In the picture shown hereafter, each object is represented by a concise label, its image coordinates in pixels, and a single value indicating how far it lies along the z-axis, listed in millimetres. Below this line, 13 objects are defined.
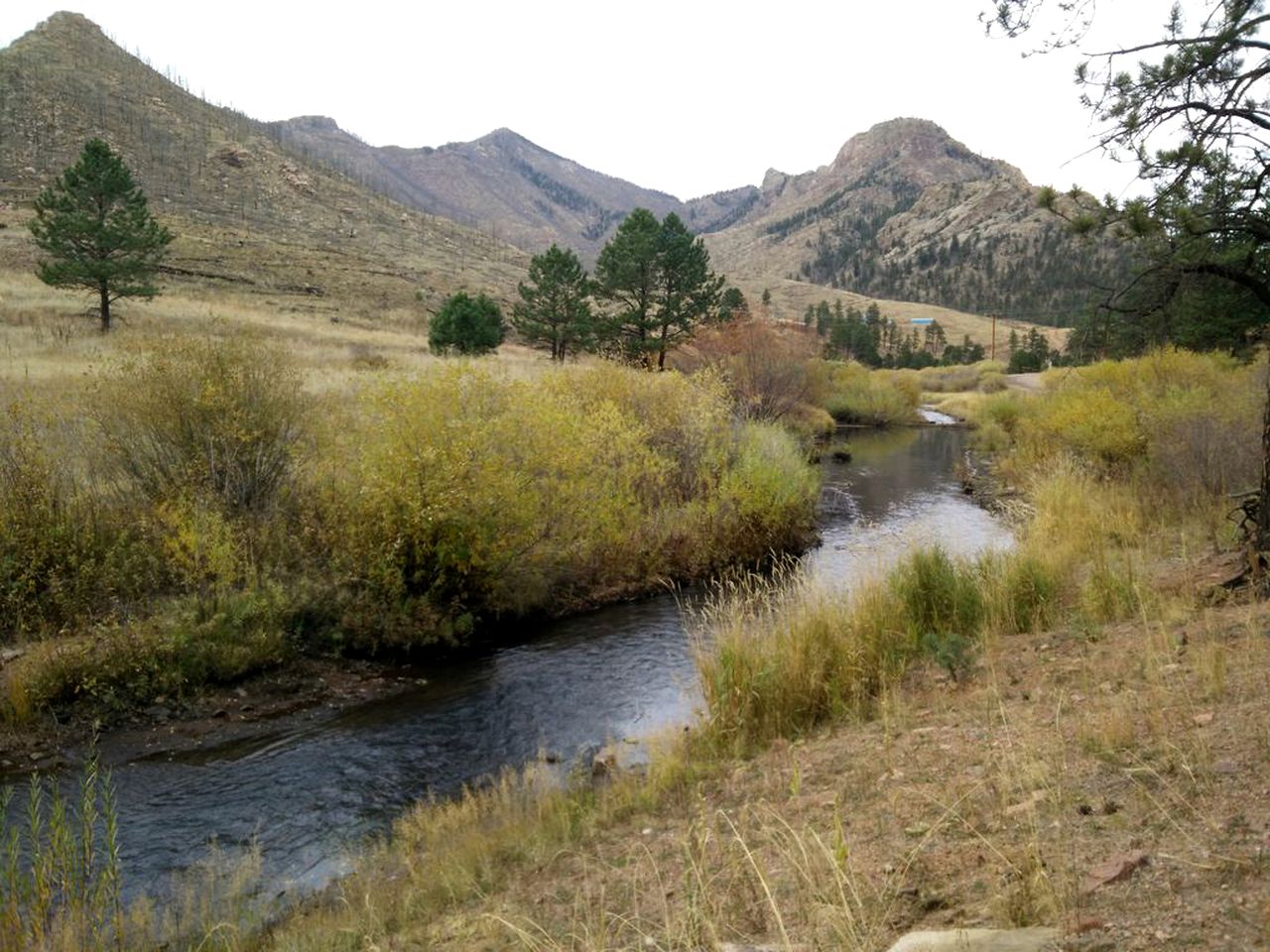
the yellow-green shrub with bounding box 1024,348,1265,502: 13781
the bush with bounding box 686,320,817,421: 34062
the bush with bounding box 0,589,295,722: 9469
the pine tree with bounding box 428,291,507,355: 40344
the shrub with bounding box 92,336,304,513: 12383
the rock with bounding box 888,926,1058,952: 2615
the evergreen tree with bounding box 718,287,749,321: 40719
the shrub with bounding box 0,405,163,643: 10484
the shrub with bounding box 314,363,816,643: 12562
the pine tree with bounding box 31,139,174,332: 33906
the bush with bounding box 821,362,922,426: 48688
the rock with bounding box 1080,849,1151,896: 2984
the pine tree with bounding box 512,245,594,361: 41994
